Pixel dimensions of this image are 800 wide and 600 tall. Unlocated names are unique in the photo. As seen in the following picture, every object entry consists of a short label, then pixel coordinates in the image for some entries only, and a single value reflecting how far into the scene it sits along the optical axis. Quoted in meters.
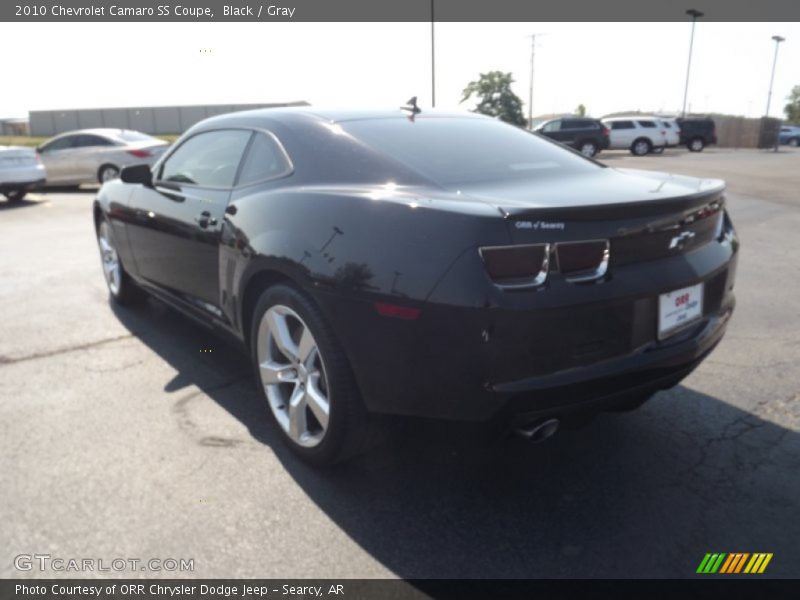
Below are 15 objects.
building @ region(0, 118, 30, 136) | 77.00
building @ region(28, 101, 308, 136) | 71.50
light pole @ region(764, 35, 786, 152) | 40.92
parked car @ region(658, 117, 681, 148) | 31.66
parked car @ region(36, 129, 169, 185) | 15.04
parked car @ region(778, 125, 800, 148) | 47.62
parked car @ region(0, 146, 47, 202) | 13.38
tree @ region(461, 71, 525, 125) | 52.09
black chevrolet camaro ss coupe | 2.24
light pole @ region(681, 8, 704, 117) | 49.45
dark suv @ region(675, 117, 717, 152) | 34.56
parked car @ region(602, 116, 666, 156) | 31.53
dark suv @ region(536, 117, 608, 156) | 29.02
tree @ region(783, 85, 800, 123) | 92.62
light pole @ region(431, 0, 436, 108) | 30.19
